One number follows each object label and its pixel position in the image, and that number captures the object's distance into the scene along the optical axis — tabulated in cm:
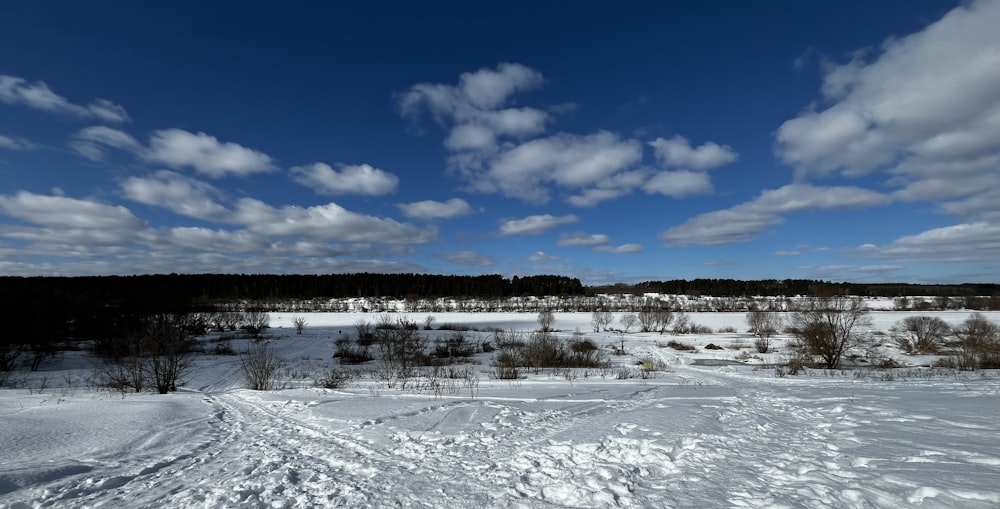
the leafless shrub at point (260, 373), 1363
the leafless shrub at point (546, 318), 5289
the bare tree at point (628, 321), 6194
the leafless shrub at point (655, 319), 5909
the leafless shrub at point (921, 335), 3372
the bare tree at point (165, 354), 1322
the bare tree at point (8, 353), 2063
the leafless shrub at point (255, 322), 4153
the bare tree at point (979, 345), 2255
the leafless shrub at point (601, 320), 6072
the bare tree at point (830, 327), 2403
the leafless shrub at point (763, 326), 3594
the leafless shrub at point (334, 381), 1396
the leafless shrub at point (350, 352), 2695
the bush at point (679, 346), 3716
